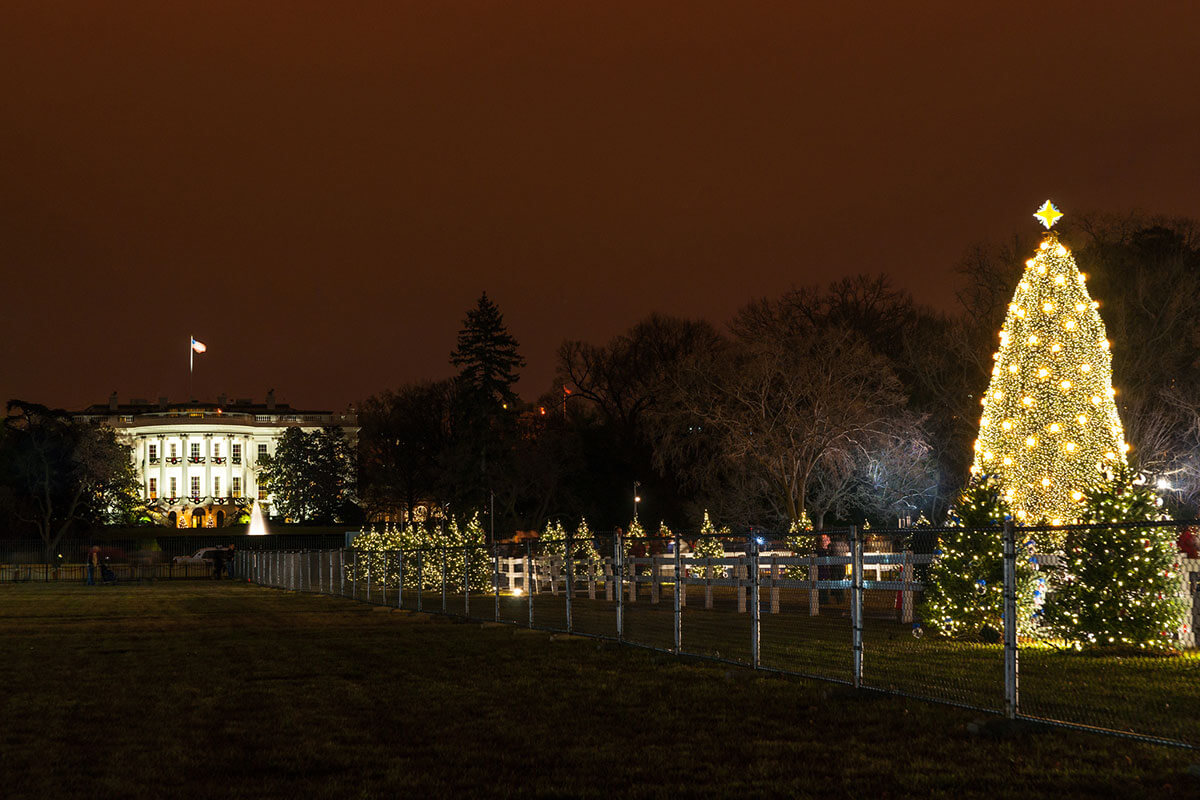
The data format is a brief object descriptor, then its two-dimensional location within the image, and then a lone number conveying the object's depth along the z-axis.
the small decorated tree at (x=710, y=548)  24.58
